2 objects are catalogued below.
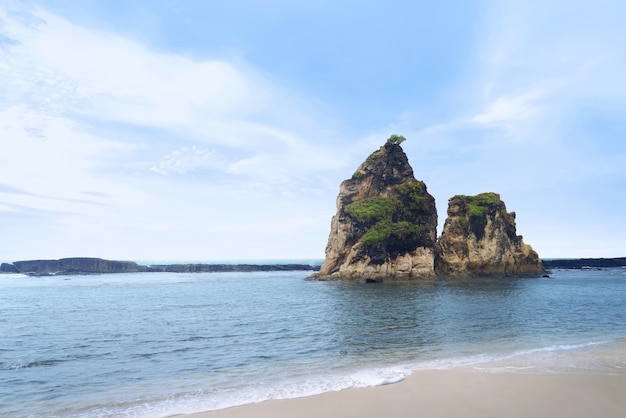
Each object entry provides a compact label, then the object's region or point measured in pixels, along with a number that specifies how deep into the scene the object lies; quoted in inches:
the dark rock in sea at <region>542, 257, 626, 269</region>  5925.2
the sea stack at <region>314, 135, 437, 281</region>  2815.0
